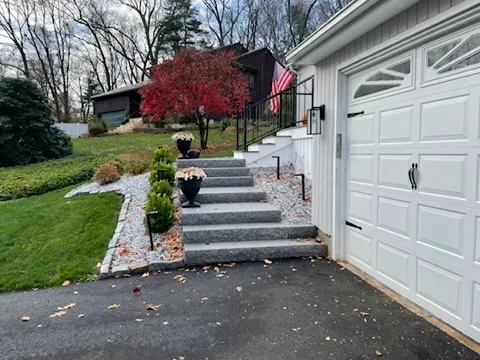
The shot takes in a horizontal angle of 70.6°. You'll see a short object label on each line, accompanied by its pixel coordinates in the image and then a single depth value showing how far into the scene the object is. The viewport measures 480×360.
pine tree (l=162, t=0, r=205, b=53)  25.22
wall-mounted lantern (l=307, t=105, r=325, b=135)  4.38
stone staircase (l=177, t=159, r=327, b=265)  4.34
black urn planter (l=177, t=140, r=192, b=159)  7.39
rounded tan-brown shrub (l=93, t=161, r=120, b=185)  7.66
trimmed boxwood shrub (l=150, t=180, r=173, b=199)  5.53
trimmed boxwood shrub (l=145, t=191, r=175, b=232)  4.90
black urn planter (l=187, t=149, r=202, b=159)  7.61
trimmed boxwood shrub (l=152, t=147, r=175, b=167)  6.85
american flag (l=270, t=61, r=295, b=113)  8.05
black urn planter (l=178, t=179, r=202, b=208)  5.27
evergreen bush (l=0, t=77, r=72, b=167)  11.18
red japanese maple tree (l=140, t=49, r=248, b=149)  10.59
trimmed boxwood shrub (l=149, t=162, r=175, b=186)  6.22
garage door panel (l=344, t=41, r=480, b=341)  2.47
